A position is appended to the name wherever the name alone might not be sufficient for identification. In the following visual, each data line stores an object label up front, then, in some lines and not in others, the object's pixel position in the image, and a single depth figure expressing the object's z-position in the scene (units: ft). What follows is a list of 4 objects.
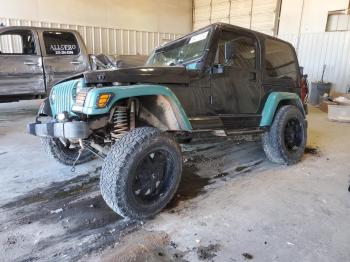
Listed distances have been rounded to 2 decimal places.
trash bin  30.68
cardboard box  27.31
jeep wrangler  7.66
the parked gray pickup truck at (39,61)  18.75
